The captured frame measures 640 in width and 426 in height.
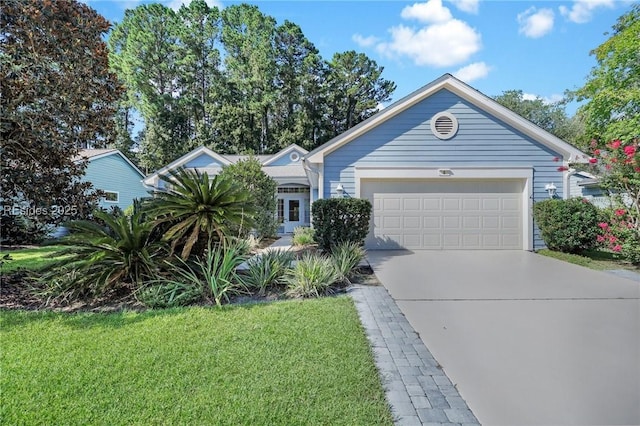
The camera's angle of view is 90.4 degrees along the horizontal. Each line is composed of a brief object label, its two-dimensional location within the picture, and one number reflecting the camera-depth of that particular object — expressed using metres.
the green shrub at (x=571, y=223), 8.20
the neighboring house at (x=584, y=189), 12.90
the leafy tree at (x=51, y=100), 5.19
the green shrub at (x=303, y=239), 11.25
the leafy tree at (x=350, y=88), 29.16
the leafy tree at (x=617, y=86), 14.73
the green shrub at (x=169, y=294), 4.69
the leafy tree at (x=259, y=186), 10.91
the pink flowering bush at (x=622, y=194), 6.99
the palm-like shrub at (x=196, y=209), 5.43
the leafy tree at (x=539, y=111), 34.72
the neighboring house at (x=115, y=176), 17.34
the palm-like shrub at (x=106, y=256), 4.96
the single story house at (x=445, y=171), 9.81
